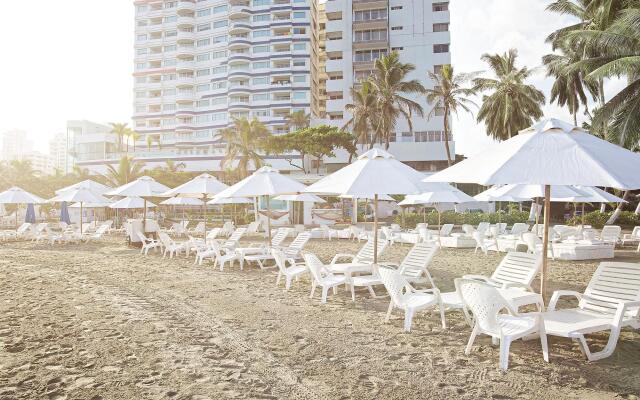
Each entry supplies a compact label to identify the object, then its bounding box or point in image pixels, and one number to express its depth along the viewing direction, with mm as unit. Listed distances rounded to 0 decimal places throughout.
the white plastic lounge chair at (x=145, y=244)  15687
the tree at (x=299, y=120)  54656
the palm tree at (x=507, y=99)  35219
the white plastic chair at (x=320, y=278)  7740
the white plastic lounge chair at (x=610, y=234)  14523
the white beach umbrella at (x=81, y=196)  20406
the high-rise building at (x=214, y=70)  67188
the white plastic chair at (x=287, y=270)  8867
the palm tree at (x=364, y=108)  37156
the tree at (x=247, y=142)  39125
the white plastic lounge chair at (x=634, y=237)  15618
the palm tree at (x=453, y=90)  36500
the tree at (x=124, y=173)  39188
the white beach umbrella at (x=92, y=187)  22038
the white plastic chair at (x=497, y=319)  4578
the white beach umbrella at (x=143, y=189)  16859
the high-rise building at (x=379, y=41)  56906
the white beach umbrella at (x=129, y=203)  20662
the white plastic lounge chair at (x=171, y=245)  14688
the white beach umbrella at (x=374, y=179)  8102
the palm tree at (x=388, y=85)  35906
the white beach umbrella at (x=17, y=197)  21192
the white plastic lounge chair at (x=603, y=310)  4715
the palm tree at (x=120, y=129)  72188
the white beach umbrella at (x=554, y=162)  4555
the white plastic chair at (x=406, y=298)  5898
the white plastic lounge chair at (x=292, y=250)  11711
